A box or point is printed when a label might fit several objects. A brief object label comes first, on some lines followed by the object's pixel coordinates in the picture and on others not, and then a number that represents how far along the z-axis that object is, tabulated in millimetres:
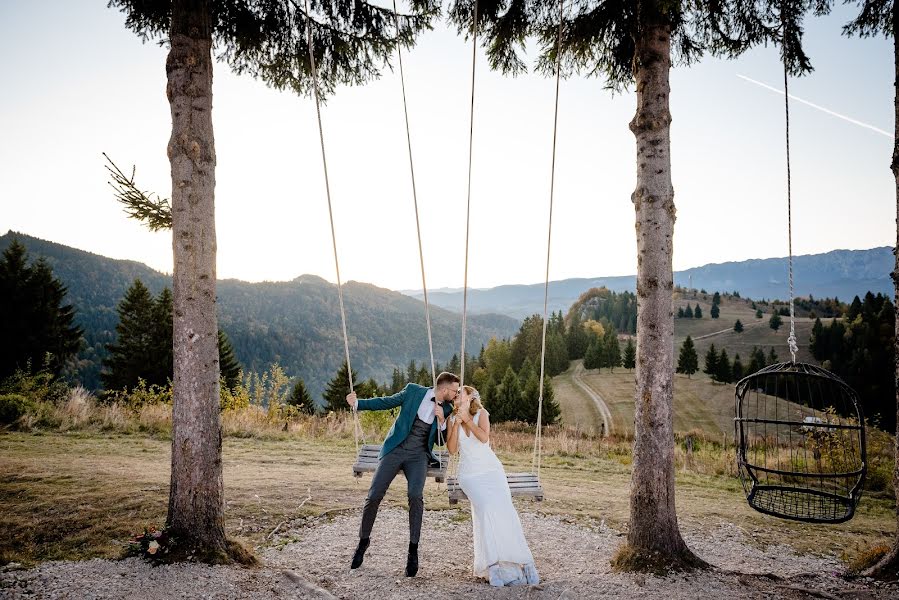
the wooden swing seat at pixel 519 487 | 4809
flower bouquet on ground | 4199
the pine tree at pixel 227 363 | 38344
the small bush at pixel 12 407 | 10766
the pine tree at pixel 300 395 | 38512
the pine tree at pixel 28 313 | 34406
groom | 4699
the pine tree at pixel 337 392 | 44750
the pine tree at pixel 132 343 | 39219
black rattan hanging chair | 4531
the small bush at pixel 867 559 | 4738
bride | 4477
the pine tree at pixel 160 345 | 39184
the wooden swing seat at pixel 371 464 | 5016
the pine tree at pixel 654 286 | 4723
